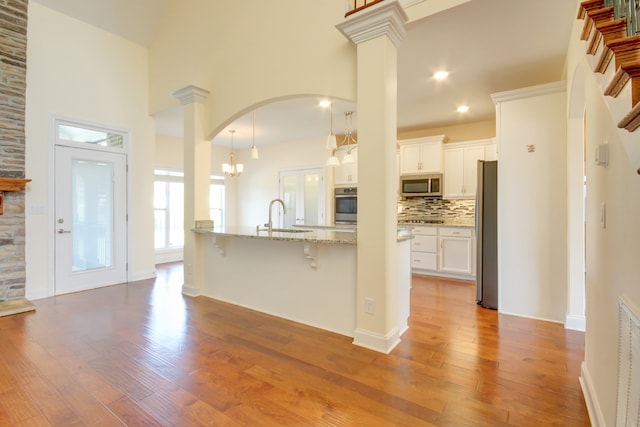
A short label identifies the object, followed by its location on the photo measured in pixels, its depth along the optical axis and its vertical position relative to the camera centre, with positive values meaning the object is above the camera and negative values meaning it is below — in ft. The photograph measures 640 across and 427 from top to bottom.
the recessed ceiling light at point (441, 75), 11.32 +5.26
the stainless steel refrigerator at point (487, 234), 11.77 -0.88
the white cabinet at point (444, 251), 16.34 -2.22
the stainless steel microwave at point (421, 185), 18.26 +1.67
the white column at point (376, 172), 8.09 +1.09
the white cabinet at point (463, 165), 17.03 +2.78
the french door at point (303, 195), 22.48 +1.34
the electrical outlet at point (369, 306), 8.39 -2.61
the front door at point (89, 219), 13.62 -0.30
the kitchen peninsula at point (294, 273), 9.23 -2.16
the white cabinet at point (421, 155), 18.03 +3.54
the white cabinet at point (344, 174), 20.94 +2.74
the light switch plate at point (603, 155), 5.07 +0.98
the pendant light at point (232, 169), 18.91 +2.76
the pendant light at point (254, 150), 15.91 +3.31
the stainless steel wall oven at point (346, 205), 20.58 +0.50
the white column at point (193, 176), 13.15 +1.60
